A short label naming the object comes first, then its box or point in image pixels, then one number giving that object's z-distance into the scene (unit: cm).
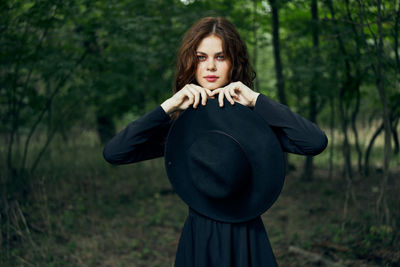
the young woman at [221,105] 158
